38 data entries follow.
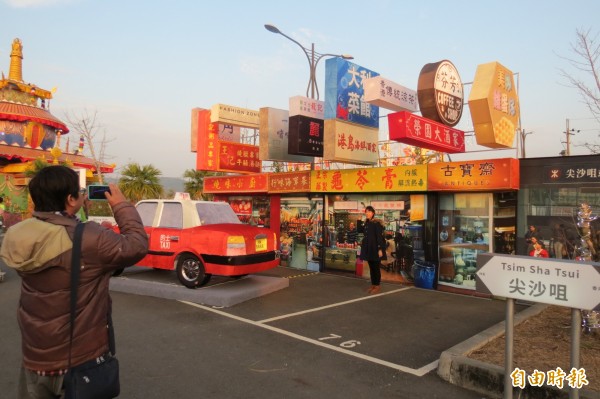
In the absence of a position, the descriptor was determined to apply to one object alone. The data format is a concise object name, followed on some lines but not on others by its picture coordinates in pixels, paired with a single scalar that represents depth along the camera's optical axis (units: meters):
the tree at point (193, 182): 23.14
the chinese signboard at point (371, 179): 9.80
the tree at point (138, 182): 21.91
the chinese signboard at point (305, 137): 11.47
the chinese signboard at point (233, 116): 13.48
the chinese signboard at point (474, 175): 8.48
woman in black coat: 9.09
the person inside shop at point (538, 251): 8.20
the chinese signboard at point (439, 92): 9.30
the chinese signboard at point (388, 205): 10.46
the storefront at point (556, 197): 8.02
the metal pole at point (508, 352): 3.49
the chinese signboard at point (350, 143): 10.53
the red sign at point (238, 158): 14.64
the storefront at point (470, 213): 8.68
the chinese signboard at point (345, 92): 10.73
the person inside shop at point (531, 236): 8.51
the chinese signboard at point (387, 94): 9.64
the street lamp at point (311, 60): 14.60
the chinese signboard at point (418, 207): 9.98
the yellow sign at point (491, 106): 8.80
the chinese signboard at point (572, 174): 7.98
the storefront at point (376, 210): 10.05
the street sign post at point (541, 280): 3.07
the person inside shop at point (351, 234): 11.48
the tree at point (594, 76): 6.14
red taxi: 8.11
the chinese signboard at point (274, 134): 12.54
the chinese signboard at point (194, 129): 14.96
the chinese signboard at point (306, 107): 11.71
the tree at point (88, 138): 17.46
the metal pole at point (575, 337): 3.24
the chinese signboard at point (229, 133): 15.04
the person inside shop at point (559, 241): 8.23
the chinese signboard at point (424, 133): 8.34
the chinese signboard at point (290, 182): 12.39
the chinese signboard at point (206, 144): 14.55
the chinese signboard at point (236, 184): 13.92
